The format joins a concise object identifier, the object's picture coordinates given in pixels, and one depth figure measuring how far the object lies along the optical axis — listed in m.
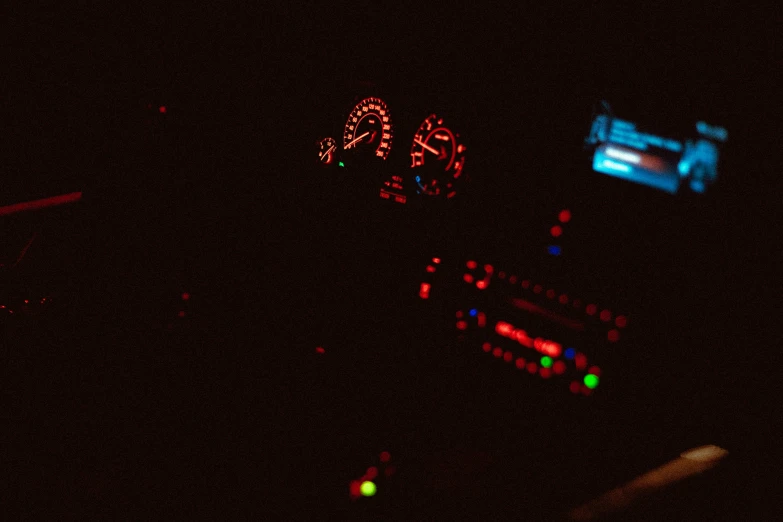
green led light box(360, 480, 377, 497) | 1.70
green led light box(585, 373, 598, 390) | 1.61
